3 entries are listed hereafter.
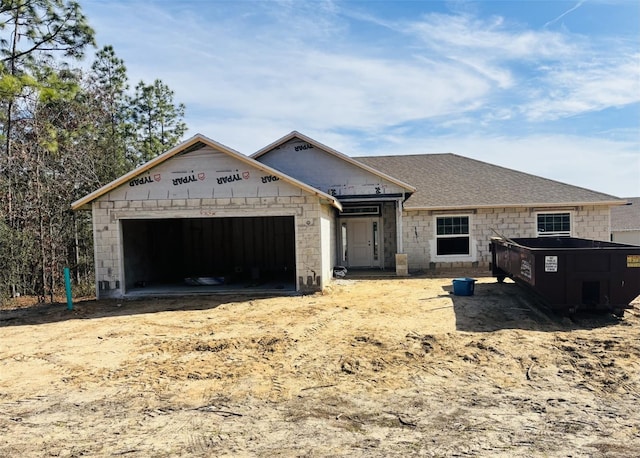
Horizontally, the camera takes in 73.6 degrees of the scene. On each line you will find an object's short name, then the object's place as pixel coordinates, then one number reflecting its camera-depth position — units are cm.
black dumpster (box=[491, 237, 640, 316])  852
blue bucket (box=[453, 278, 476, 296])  1177
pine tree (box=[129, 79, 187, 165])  2993
